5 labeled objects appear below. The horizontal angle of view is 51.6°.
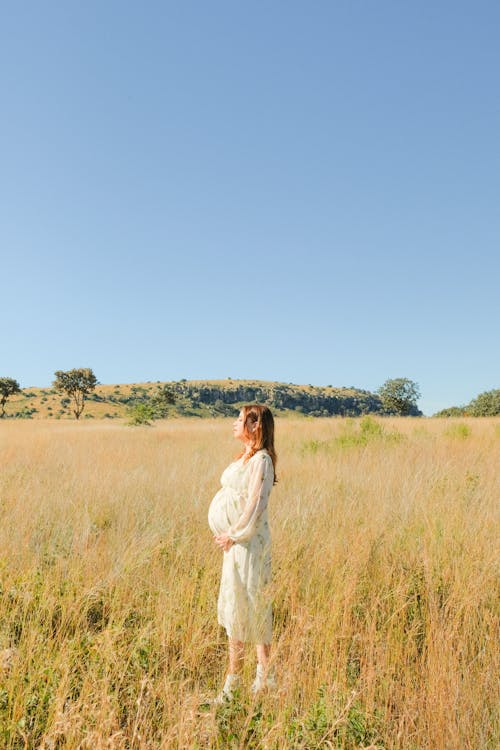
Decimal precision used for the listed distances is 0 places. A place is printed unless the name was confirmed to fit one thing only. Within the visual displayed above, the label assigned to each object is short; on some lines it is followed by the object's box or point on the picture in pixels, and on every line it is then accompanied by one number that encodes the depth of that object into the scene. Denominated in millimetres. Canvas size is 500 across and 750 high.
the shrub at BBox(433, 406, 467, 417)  42500
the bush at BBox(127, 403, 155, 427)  27625
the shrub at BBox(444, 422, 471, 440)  13875
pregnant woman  3184
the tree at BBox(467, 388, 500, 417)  44688
